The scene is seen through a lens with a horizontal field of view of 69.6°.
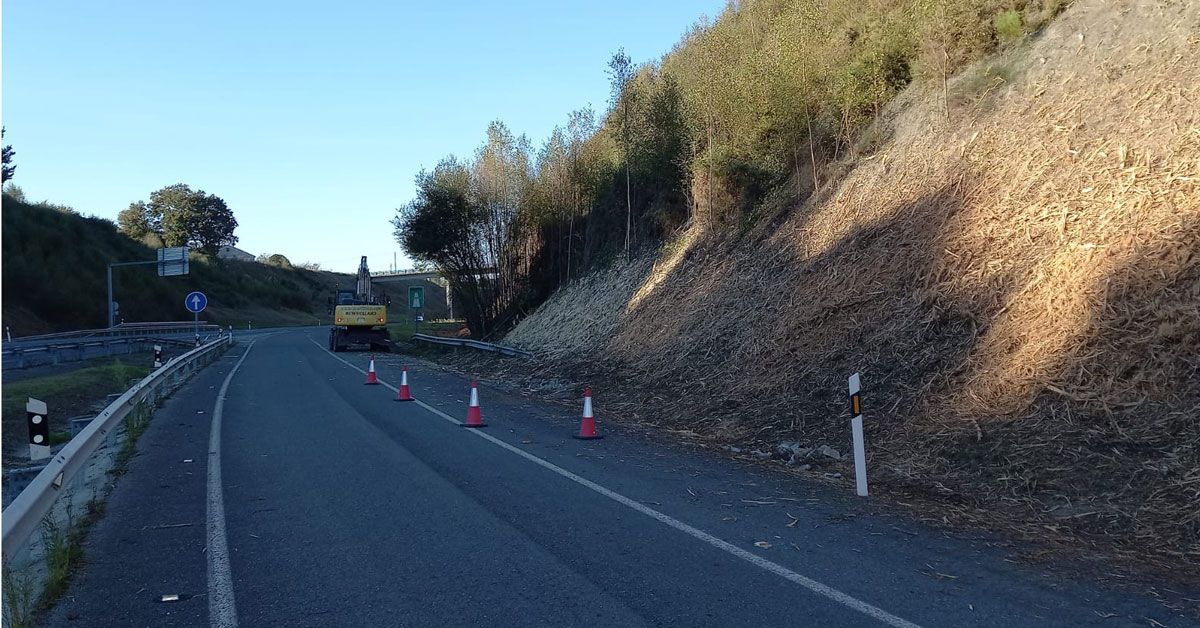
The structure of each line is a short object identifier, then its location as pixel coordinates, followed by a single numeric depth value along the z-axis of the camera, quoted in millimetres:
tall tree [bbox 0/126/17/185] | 69750
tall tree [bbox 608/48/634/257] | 28500
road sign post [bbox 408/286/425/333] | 45938
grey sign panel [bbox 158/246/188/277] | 51406
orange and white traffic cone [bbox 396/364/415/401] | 17484
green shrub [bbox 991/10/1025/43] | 17328
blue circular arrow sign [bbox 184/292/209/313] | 32875
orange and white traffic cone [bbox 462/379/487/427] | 13453
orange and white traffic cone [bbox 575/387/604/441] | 12281
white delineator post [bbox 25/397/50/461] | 7949
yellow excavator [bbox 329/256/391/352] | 38438
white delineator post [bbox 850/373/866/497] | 8312
